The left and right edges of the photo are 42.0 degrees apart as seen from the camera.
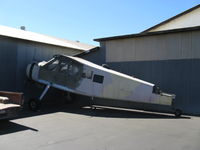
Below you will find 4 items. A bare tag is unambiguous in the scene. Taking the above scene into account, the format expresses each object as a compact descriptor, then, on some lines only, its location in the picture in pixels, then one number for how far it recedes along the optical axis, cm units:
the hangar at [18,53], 1242
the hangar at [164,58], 1091
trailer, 724
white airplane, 1025
